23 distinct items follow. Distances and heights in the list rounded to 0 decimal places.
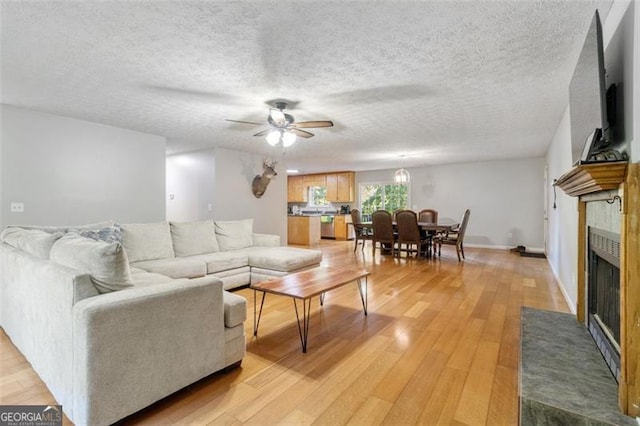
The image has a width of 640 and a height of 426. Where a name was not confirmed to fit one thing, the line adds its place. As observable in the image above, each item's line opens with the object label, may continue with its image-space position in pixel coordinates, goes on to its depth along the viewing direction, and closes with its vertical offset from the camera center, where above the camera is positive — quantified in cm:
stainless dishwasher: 1019 -46
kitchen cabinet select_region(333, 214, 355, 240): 993 -45
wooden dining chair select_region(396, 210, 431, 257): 594 -37
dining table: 591 -29
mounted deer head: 631 +74
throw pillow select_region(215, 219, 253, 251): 450 -33
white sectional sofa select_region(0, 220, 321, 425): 144 -64
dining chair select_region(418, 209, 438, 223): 738 -6
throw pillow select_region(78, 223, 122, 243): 295 -20
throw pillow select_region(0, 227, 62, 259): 202 -20
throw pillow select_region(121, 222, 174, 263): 346 -33
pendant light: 716 +91
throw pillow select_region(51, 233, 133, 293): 163 -27
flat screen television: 151 +68
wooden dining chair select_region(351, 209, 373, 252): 704 -35
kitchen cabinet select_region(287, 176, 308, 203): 1098 +89
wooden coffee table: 236 -62
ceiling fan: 327 +101
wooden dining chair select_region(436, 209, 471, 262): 593 -51
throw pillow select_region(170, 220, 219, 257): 397 -34
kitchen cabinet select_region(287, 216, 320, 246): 879 -49
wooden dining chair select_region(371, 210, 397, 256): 635 -33
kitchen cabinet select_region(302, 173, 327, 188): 1051 +122
